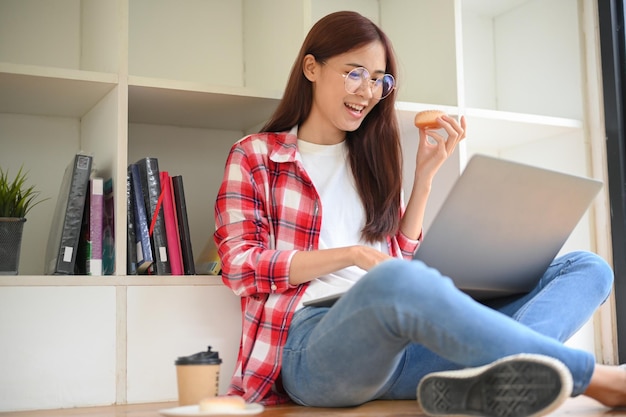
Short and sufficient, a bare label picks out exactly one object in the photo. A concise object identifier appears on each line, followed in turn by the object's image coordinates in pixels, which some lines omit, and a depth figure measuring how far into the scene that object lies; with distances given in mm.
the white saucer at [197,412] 1093
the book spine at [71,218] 1636
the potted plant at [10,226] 1594
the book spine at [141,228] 1683
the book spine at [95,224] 1640
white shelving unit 1599
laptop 1277
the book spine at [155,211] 1708
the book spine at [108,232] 1667
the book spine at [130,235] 1686
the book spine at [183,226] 1742
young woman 1139
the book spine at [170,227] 1725
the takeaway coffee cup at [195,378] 1241
